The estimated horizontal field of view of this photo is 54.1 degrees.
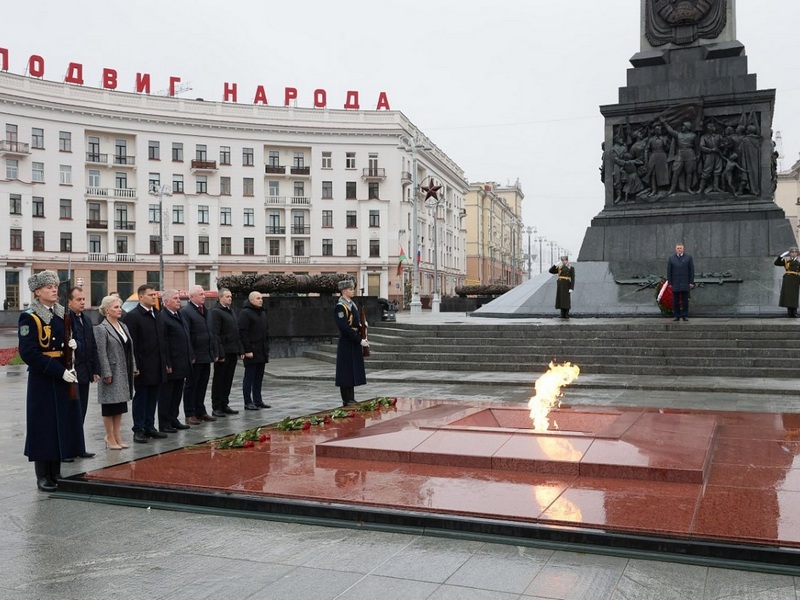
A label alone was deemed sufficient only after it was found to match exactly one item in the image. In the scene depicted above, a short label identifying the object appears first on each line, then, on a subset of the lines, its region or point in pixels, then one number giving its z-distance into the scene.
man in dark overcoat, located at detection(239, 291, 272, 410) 11.05
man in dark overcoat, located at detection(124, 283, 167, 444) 8.69
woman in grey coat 8.02
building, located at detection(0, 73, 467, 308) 58.16
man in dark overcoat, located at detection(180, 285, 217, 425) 9.87
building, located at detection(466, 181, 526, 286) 101.56
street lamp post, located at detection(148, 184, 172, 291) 58.28
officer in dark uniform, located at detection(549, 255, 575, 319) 19.09
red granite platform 5.13
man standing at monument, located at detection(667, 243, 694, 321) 16.75
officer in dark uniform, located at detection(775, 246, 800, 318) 17.08
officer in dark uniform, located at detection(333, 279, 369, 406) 10.65
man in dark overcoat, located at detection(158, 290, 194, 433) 9.16
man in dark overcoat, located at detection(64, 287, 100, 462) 7.49
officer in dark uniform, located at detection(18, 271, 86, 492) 6.50
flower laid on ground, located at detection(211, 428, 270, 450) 7.77
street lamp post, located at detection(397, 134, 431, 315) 41.75
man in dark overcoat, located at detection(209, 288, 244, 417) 10.61
